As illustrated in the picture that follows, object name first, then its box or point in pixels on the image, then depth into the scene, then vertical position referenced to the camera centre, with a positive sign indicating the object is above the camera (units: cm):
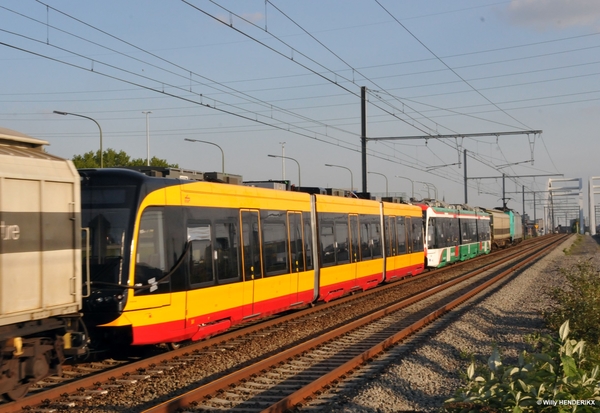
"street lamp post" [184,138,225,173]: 3645 +472
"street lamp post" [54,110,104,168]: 2716 +491
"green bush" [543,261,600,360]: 1241 -140
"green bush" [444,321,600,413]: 589 -128
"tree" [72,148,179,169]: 7588 +902
